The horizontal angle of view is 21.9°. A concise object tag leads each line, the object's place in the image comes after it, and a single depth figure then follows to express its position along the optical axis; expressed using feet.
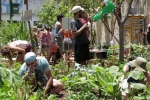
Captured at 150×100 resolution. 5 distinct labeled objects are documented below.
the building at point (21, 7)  105.29
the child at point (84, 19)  26.96
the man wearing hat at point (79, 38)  26.43
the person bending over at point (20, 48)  27.17
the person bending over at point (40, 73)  19.97
